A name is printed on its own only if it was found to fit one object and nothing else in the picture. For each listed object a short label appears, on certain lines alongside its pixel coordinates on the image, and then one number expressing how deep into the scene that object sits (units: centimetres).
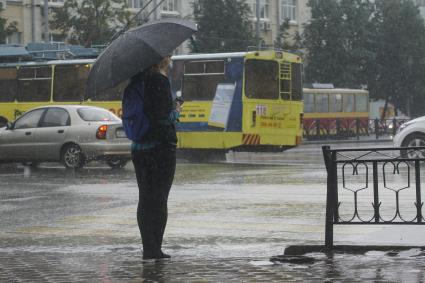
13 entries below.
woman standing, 842
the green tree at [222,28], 5578
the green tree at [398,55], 6706
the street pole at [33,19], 5113
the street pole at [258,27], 5647
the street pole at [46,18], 4466
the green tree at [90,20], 4694
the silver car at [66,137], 2267
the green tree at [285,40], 5864
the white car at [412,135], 2289
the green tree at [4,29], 4562
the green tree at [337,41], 6269
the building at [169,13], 5678
